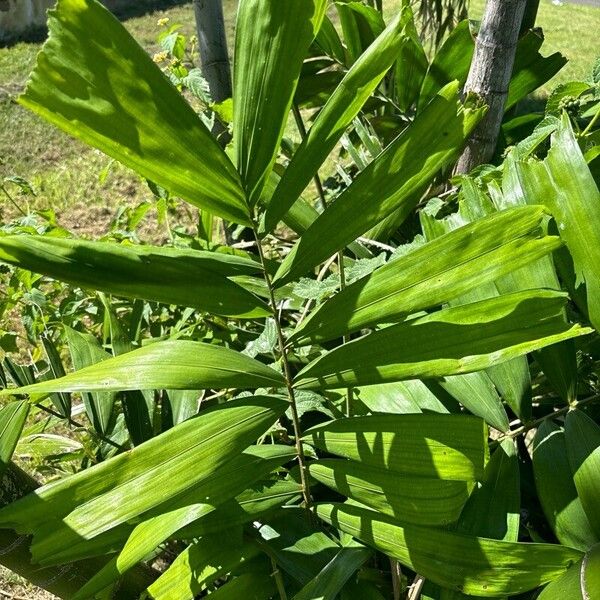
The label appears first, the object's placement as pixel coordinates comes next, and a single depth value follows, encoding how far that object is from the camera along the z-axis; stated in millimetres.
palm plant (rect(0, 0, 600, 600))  619
